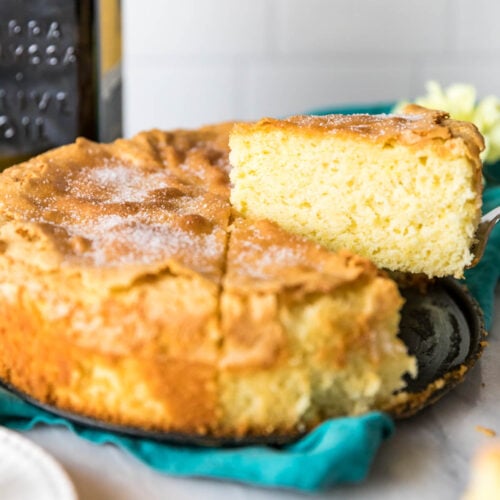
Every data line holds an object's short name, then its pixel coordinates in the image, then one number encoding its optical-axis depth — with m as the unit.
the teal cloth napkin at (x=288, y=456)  0.42
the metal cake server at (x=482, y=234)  0.55
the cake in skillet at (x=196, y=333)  0.43
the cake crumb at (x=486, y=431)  0.47
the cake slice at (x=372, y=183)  0.53
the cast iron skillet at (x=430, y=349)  0.44
